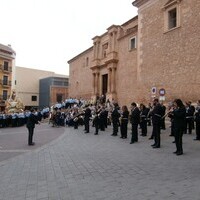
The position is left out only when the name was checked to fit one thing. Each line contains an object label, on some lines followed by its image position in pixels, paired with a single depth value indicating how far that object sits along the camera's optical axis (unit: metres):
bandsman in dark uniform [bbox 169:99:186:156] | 8.38
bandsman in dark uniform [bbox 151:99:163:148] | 9.80
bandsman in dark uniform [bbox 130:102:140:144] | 11.38
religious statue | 26.41
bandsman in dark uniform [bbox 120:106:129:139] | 12.66
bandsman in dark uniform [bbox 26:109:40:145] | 11.58
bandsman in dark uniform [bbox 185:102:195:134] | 13.04
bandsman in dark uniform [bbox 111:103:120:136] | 13.85
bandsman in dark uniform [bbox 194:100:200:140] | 11.30
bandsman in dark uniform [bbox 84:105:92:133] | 15.71
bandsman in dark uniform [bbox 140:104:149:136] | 13.36
